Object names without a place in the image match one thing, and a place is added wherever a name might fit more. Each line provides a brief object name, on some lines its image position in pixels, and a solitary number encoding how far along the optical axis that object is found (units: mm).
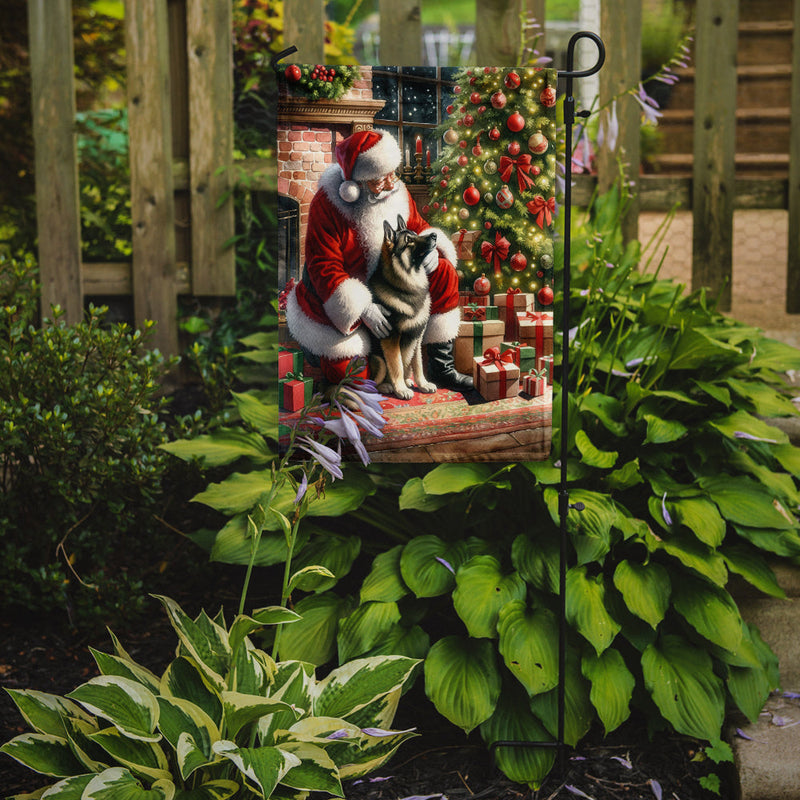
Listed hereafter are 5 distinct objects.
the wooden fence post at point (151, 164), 3250
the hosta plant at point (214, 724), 1596
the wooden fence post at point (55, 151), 3227
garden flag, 1825
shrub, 2416
